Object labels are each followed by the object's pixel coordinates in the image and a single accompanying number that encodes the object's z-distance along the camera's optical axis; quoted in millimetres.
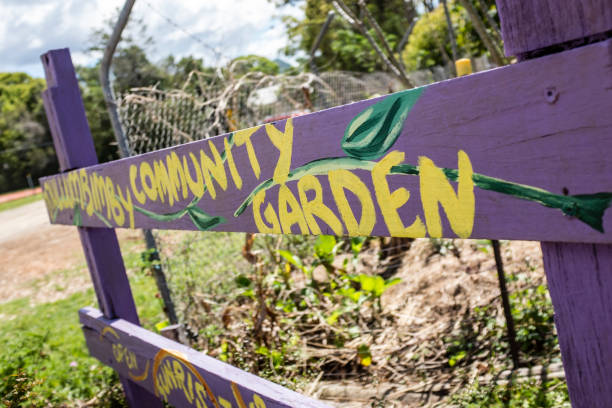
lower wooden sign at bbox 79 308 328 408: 1473
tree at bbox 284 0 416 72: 28628
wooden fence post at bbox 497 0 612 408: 710
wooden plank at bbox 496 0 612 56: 690
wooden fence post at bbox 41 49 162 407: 2529
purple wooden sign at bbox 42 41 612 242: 701
